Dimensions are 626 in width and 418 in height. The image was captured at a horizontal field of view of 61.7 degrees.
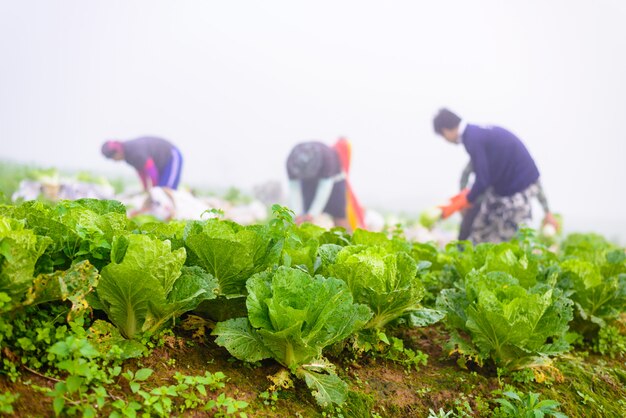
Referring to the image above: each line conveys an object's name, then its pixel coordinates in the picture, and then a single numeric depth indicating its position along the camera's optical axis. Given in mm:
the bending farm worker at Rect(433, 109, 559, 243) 8188
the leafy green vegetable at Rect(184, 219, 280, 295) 2064
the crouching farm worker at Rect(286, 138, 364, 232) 8156
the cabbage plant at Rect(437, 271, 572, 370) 2287
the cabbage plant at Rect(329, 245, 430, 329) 2234
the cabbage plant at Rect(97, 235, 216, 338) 1760
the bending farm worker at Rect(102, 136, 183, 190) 7750
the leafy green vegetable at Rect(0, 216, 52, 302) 1569
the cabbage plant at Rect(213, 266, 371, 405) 1841
